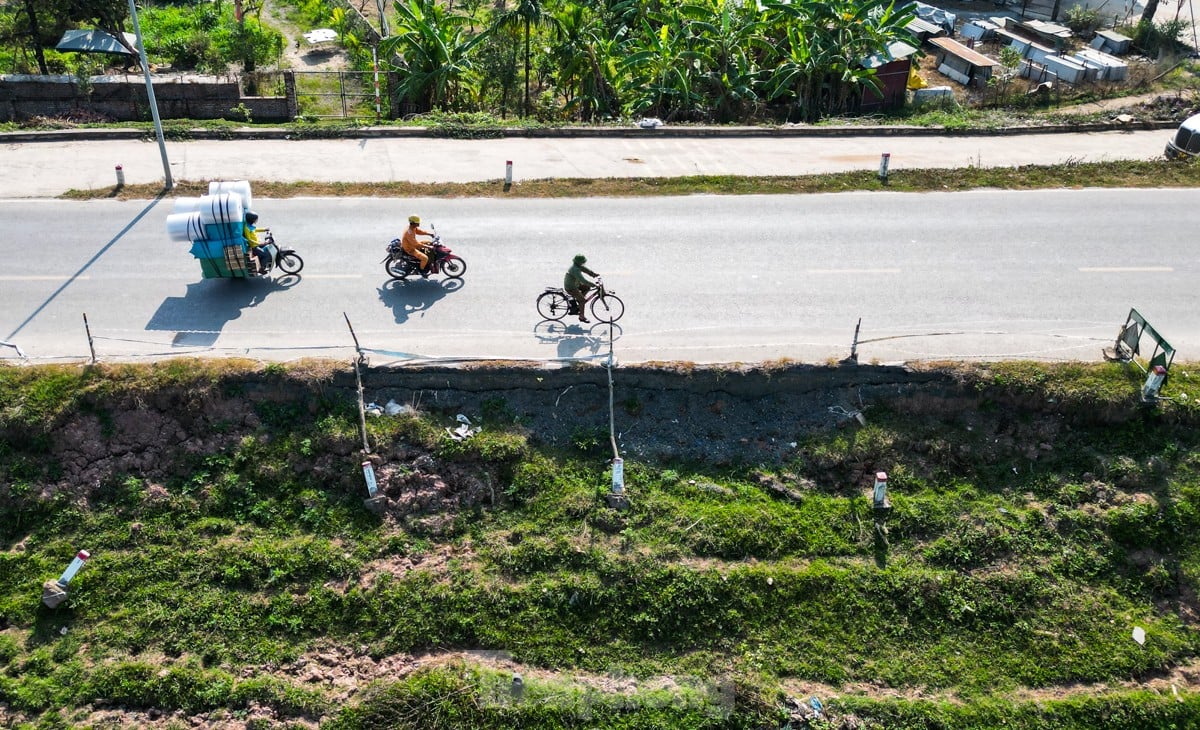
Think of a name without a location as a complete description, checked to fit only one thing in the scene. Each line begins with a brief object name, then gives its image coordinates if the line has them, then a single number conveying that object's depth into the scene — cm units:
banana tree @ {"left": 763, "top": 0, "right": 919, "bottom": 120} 2683
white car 2341
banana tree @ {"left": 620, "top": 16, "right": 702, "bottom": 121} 2666
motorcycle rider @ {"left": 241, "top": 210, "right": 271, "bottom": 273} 1659
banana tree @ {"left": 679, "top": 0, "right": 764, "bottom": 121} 2706
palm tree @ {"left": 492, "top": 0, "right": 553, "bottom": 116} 2441
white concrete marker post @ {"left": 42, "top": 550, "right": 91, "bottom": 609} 1250
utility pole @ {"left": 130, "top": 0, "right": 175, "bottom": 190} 1920
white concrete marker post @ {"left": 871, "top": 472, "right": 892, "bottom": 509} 1355
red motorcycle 1681
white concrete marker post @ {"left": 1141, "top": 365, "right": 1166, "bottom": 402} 1427
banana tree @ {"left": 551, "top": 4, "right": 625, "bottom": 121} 2684
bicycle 1570
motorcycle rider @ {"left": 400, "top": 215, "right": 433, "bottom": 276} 1655
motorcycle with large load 1603
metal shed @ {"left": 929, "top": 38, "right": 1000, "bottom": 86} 3228
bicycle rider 1512
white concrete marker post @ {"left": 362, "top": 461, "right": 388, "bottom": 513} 1361
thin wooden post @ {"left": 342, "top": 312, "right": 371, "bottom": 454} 1403
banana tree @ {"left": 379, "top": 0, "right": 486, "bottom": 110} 2598
